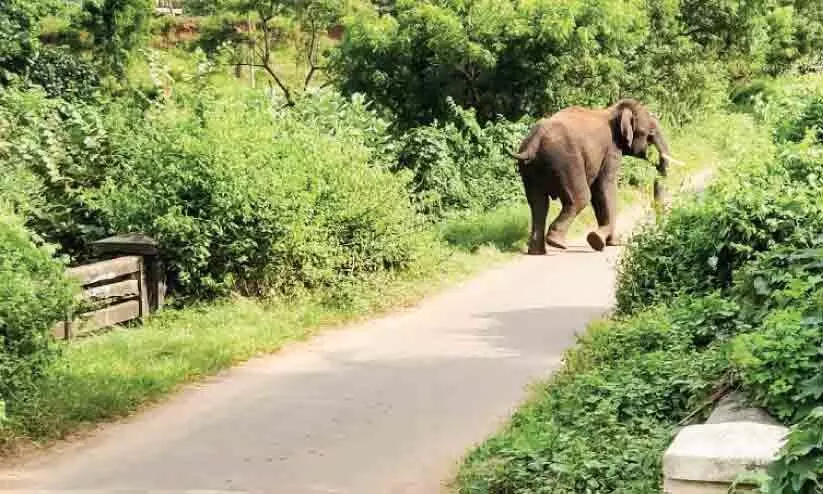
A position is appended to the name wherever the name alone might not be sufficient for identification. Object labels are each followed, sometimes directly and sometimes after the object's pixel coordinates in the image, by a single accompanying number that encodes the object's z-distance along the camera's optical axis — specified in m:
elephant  16.50
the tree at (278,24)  31.56
